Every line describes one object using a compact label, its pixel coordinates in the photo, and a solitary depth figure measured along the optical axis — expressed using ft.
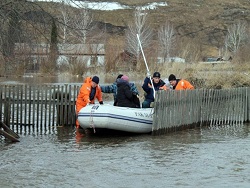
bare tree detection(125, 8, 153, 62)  255.91
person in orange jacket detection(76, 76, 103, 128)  50.43
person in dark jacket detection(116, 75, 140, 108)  49.52
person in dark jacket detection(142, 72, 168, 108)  52.65
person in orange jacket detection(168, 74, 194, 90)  54.13
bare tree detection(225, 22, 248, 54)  294.27
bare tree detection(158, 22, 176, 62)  265.26
